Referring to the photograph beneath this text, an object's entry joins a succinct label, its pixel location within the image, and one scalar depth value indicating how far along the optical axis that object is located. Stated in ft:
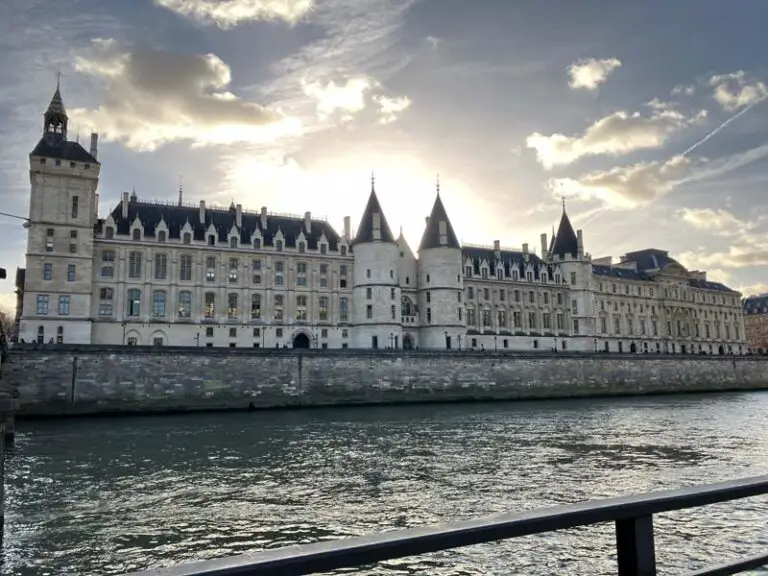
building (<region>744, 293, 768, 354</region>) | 421.59
